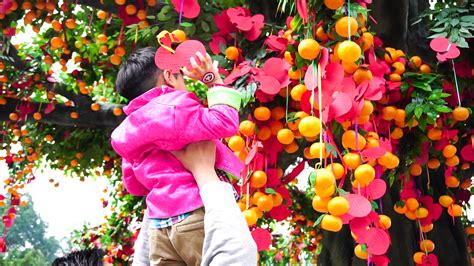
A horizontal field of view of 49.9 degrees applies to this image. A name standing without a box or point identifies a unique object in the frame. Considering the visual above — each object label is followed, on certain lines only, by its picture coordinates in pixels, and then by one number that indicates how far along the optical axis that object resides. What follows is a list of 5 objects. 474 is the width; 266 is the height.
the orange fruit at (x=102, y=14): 3.71
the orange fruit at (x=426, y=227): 2.20
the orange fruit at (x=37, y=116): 4.26
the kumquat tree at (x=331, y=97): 1.29
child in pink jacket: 1.21
